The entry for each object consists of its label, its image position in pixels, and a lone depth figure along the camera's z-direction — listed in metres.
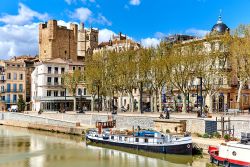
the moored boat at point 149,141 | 36.50
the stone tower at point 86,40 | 123.00
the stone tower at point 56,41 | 106.50
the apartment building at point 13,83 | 94.56
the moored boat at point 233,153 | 29.98
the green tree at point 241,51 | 47.44
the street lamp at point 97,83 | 70.61
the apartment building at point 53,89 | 85.25
